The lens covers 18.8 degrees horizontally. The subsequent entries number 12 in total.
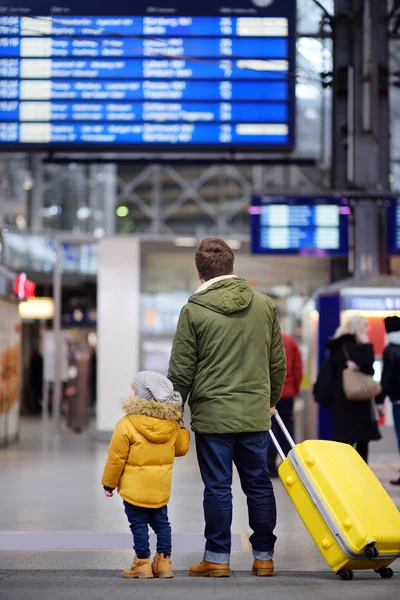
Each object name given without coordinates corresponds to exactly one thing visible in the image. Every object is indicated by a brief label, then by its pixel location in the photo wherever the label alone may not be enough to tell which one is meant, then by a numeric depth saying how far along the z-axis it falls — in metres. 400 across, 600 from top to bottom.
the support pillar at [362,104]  13.79
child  5.67
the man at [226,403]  5.61
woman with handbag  9.55
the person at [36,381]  26.94
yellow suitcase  5.40
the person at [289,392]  11.17
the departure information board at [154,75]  11.68
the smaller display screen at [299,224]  13.38
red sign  16.14
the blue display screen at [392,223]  13.35
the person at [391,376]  10.30
